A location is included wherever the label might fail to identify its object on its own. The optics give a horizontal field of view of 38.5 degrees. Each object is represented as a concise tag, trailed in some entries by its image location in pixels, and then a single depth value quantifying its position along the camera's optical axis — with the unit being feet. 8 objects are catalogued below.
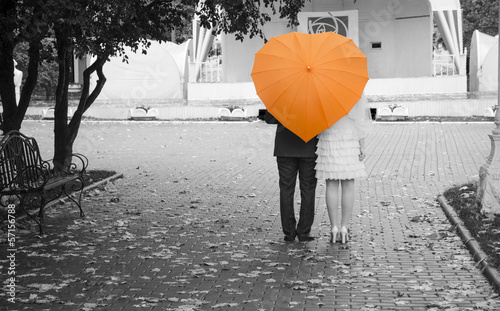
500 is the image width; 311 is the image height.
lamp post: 27.71
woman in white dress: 23.49
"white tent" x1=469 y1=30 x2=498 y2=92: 106.63
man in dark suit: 24.00
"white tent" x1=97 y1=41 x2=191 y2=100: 113.39
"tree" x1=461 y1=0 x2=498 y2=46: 134.52
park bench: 25.71
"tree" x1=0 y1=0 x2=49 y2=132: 24.06
